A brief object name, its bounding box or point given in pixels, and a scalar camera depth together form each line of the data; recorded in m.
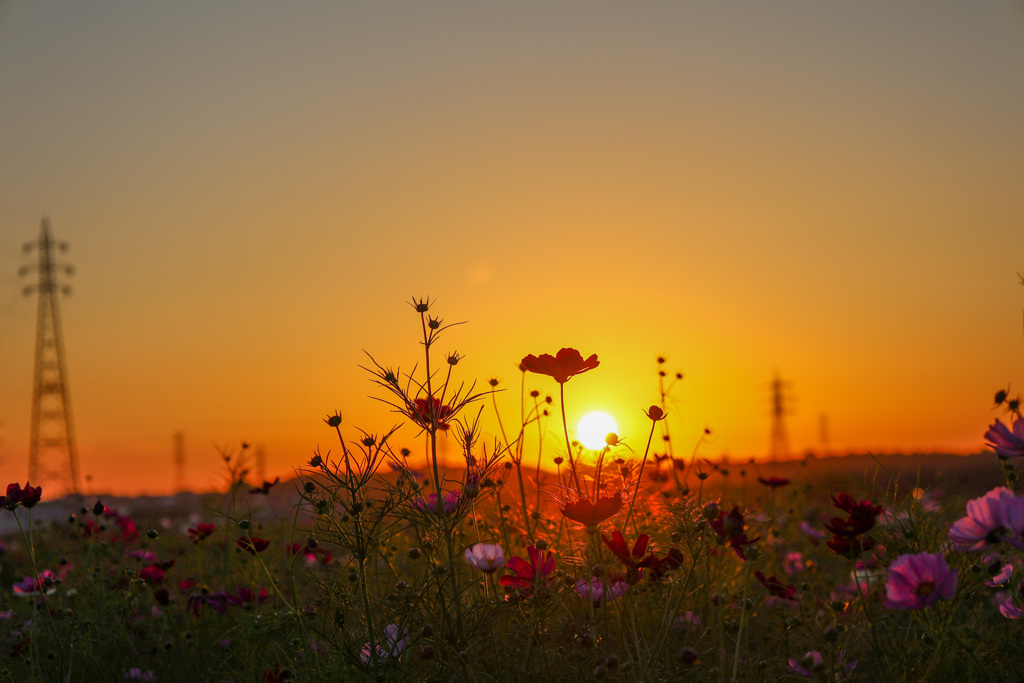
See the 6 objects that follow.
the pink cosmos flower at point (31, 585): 2.90
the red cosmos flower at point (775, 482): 4.23
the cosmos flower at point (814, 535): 4.26
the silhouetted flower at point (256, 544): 2.86
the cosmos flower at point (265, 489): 3.41
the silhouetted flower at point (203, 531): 3.57
